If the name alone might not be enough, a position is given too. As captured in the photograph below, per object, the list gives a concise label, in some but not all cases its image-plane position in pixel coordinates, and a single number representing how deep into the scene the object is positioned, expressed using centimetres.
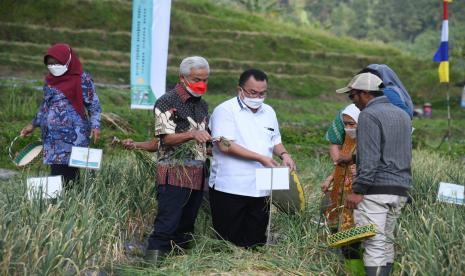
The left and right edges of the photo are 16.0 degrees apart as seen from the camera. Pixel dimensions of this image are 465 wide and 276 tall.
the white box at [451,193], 1079
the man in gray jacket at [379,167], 977
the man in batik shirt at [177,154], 1098
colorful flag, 2461
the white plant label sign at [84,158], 1159
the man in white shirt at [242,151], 1108
